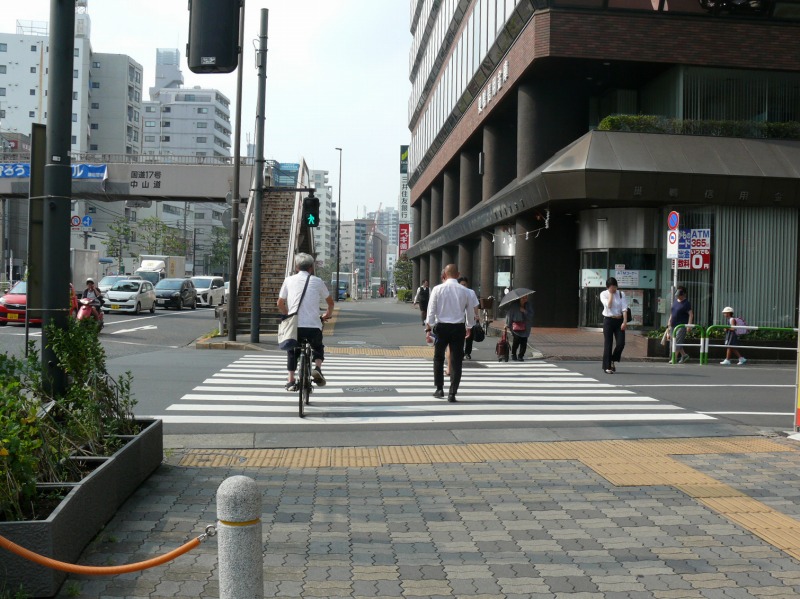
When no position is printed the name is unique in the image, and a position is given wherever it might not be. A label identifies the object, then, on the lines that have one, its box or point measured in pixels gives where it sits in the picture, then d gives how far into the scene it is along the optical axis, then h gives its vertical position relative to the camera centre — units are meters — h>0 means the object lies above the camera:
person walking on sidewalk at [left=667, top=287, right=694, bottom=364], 19.65 -0.33
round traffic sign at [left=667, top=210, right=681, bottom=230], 19.77 +1.91
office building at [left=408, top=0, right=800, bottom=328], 24.47 +4.41
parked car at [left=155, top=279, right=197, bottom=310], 41.09 -0.09
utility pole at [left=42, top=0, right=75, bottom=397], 6.39 +0.79
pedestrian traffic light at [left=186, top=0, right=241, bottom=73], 6.65 +2.04
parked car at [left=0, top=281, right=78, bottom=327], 26.16 -0.65
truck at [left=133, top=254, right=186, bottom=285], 54.68 +1.68
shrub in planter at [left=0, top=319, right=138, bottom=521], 4.38 -0.87
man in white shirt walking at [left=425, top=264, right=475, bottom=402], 11.38 -0.30
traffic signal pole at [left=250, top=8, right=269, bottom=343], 21.83 +2.97
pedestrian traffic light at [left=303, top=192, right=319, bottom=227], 21.88 +2.18
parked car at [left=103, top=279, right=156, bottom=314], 35.09 -0.28
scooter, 21.73 -0.42
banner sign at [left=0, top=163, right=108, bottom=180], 44.25 +6.21
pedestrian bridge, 44.34 +5.88
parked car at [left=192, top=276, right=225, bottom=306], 48.39 +0.11
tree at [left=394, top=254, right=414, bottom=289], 103.62 +2.93
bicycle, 10.16 -0.95
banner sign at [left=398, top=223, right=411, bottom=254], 91.72 +6.59
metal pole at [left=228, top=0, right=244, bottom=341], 21.98 +1.55
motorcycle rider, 23.17 -0.12
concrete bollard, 3.27 -0.95
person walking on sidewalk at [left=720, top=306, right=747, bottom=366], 19.46 -0.84
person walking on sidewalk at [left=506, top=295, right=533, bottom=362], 18.67 -0.45
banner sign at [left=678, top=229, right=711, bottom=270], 24.52 +1.51
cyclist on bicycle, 10.48 -0.09
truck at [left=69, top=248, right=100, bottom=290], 43.78 +1.23
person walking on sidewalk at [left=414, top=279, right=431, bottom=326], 29.06 -0.03
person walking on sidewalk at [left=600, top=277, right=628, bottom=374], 15.49 -0.30
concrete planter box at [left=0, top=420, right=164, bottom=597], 4.09 -1.29
